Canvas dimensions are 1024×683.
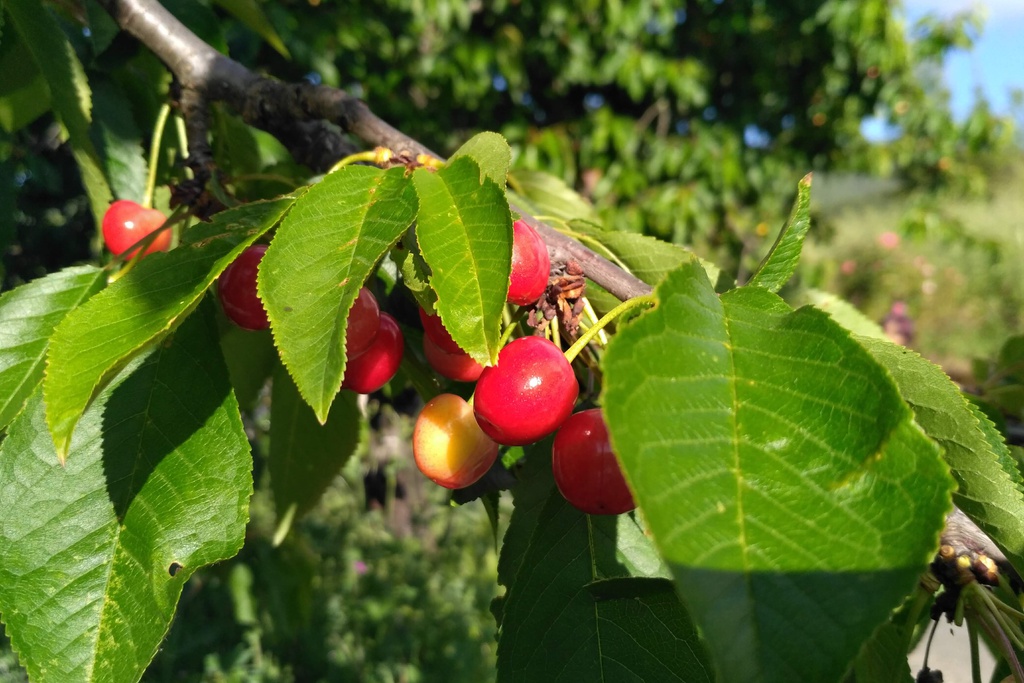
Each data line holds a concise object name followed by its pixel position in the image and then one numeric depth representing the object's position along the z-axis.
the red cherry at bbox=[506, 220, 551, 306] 0.15
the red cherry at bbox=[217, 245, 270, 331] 0.18
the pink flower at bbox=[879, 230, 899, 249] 2.26
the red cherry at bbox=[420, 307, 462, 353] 0.15
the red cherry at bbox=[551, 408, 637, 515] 0.15
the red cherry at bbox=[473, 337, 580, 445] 0.14
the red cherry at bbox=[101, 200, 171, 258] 0.22
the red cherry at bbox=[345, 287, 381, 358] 0.16
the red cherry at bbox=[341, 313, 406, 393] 0.17
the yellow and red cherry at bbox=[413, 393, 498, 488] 0.16
